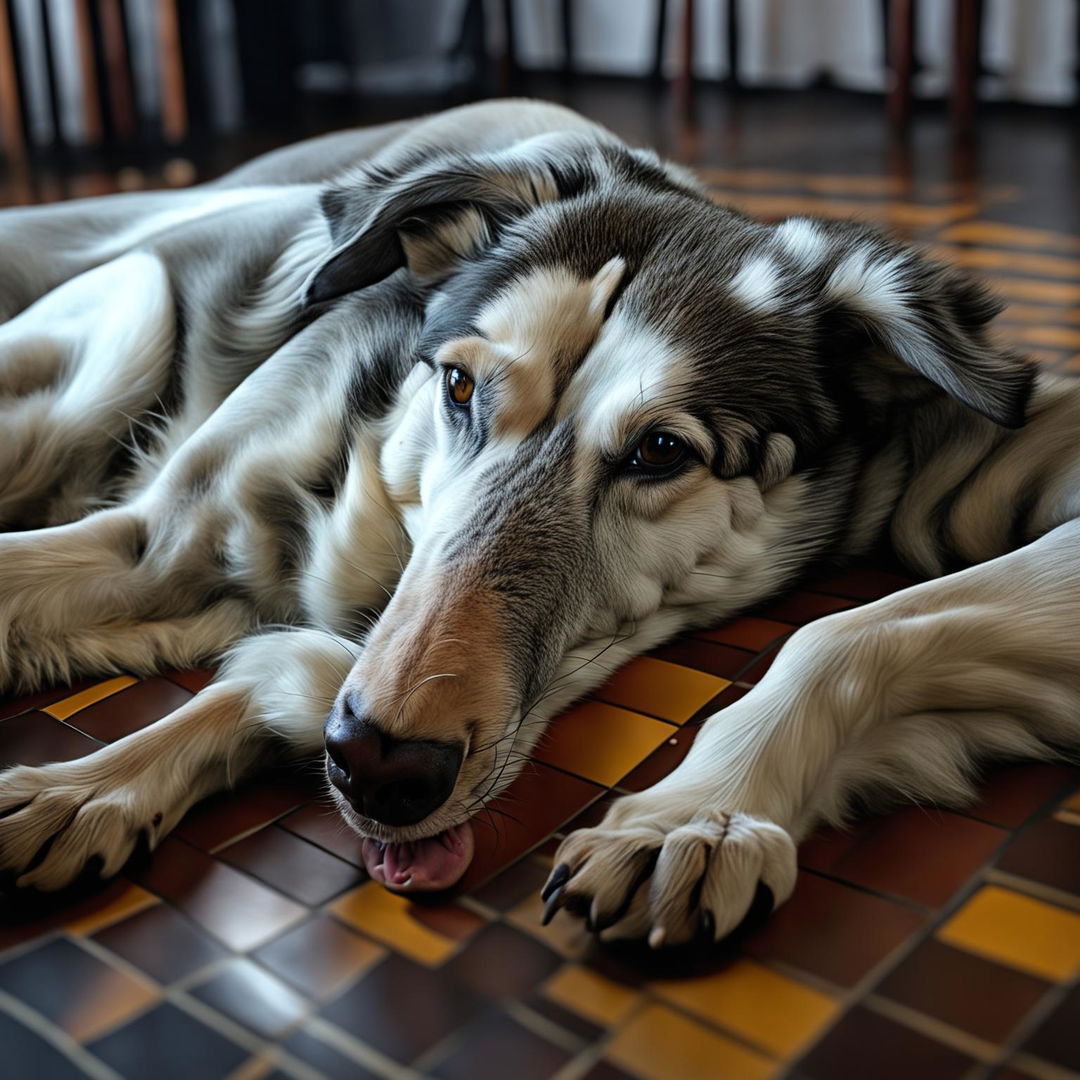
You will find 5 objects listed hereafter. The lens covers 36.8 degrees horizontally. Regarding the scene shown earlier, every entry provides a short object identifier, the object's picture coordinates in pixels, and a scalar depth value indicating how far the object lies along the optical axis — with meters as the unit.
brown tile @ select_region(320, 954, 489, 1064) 0.44
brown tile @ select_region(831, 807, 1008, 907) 0.50
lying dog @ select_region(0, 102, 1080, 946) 0.51
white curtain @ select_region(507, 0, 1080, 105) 2.23
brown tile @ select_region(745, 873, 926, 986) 0.47
